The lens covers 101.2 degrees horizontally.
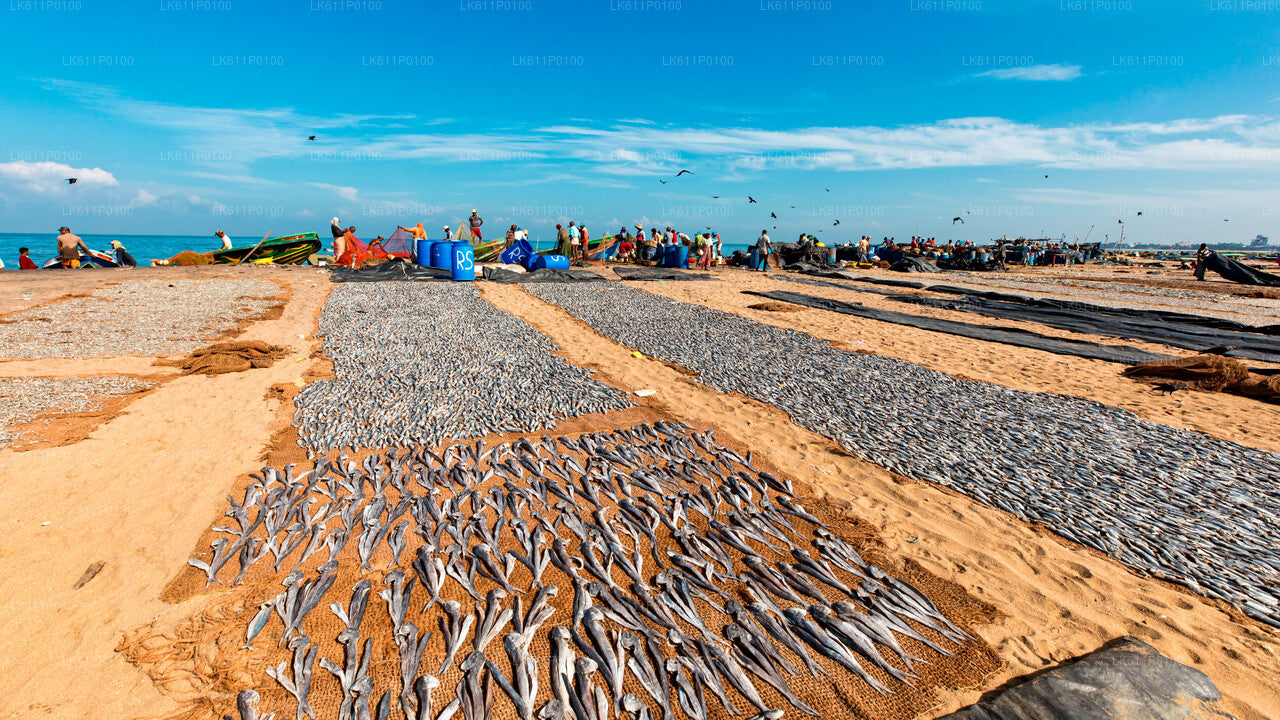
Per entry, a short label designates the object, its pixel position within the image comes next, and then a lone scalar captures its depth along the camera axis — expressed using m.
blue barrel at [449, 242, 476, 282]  23.55
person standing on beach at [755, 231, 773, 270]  34.03
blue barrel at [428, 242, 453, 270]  24.95
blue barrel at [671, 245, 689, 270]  33.41
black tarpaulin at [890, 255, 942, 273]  36.32
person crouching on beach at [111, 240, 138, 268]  26.39
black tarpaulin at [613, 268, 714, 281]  26.81
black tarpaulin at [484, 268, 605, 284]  24.14
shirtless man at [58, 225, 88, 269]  23.62
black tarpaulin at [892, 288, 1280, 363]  11.89
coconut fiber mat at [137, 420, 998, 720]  3.04
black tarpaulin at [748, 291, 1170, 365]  11.39
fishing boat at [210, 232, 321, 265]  27.77
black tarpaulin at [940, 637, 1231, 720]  2.74
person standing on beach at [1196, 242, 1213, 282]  30.75
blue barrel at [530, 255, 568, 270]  26.58
